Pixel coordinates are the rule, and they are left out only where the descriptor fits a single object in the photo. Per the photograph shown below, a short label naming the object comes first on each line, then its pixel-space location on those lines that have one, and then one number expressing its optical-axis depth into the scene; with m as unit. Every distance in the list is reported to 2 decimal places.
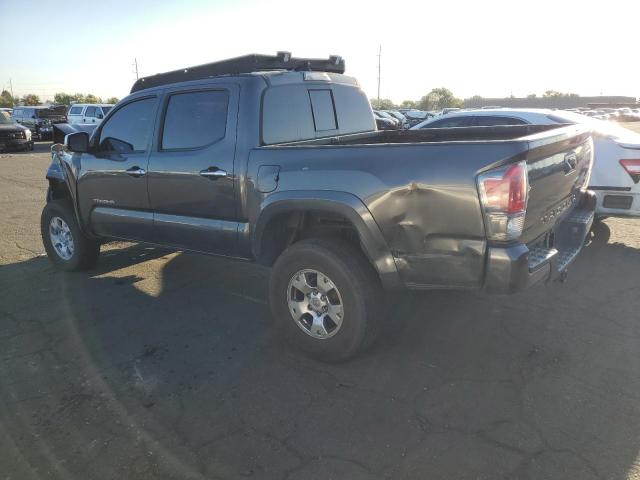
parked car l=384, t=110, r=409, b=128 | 31.73
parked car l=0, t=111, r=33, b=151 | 21.45
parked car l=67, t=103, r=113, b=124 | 26.25
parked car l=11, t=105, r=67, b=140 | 29.47
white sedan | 5.64
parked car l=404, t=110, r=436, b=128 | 35.33
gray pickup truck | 2.90
